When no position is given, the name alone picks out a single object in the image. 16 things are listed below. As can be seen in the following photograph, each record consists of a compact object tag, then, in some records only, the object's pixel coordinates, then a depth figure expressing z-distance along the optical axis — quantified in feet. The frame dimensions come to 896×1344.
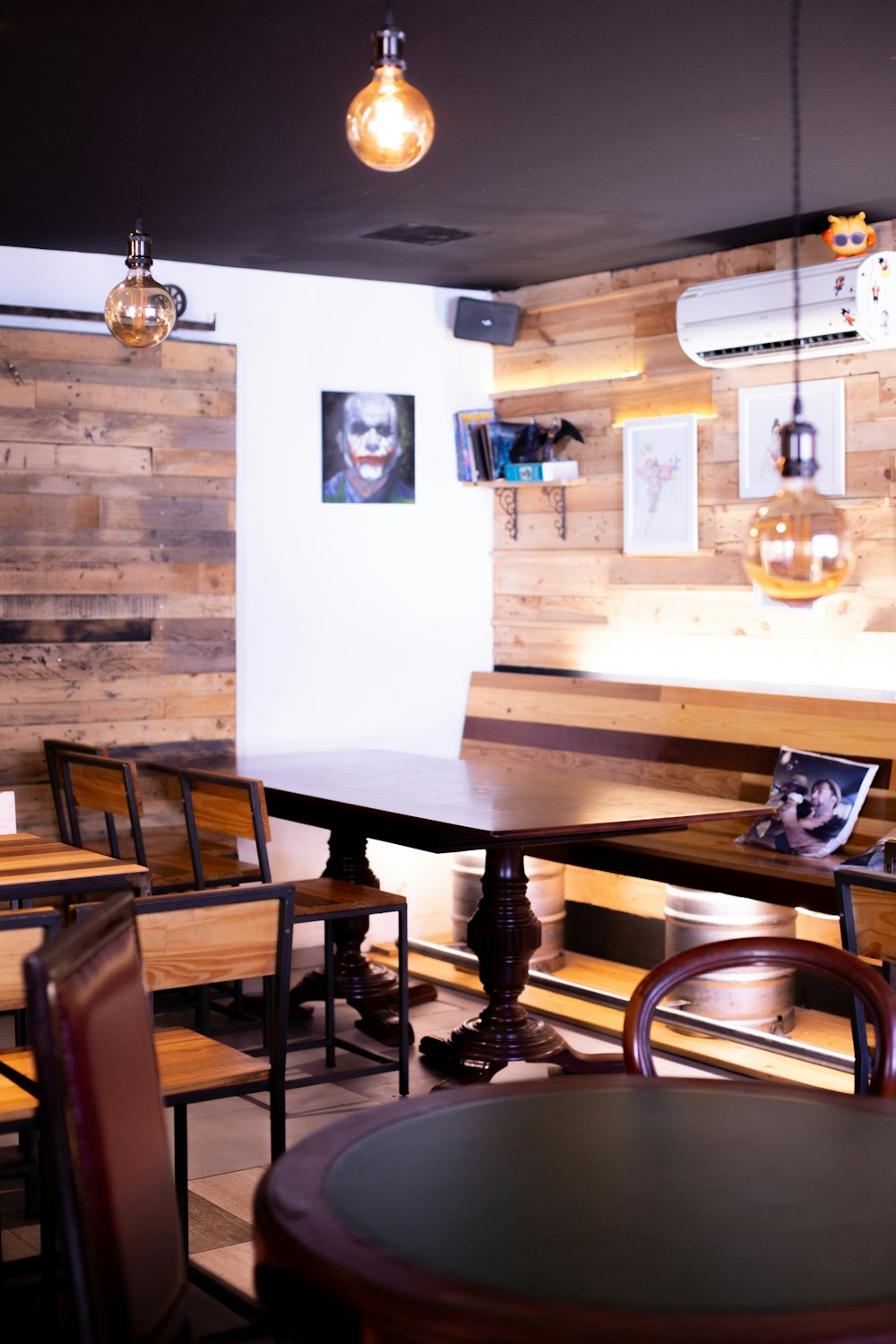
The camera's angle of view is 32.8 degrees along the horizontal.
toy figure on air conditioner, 16.01
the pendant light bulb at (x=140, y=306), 11.90
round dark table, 4.17
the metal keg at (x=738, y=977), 15.83
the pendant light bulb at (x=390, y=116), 8.27
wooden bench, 15.66
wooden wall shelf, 20.63
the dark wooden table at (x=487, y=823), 13.04
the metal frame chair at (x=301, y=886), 13.84
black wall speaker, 20.71
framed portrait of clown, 20.26
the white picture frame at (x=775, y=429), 16.80
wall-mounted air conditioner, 15.80
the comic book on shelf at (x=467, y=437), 21.03
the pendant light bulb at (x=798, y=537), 7.00
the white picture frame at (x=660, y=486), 18.71
